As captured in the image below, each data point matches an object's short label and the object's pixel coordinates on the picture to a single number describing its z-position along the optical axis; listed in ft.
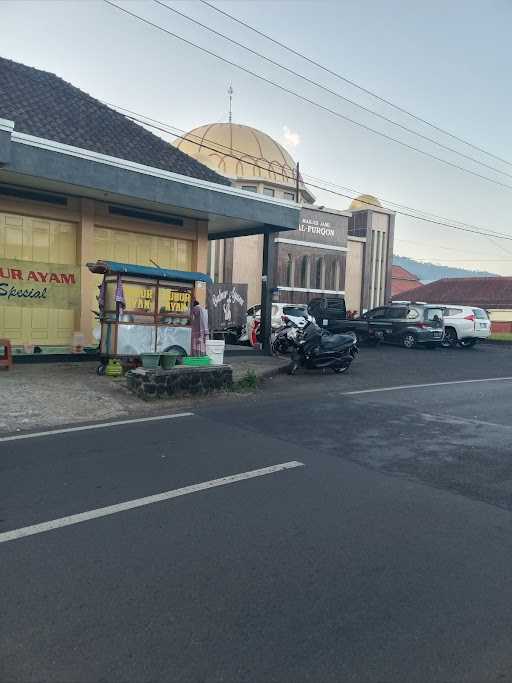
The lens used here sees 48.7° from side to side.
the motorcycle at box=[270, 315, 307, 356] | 52.54
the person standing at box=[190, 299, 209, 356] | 43.57
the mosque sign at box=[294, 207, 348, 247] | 115.75
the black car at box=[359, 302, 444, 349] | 74.28
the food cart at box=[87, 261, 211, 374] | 39.09
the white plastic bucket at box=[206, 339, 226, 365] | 41.11
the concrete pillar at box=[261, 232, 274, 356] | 57.21
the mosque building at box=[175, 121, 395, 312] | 112.68
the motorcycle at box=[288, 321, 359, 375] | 46.60
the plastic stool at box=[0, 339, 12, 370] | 39.37
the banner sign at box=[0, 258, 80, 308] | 43.19
